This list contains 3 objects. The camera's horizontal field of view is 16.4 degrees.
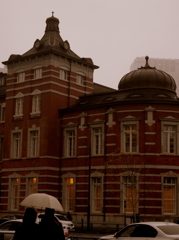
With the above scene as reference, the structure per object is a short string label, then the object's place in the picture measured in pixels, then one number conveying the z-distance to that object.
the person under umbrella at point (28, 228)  11.64
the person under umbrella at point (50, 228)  12.57
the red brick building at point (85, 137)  49.96
